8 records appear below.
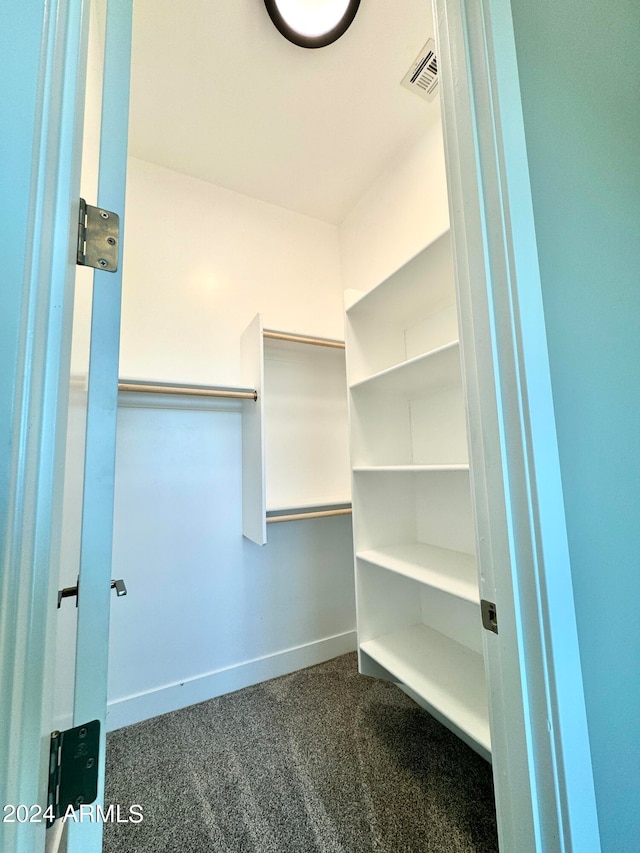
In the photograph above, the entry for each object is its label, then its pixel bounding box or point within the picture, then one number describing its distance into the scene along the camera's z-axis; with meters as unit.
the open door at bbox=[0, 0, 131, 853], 0.31
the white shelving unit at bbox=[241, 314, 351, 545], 1.88
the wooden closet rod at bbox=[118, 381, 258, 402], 1.64
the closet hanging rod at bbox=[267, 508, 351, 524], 1.74
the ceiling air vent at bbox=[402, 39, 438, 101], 1.48
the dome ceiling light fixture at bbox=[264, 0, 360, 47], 1.29
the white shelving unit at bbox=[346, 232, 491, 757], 1.43
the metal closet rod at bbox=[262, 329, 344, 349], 1.87
